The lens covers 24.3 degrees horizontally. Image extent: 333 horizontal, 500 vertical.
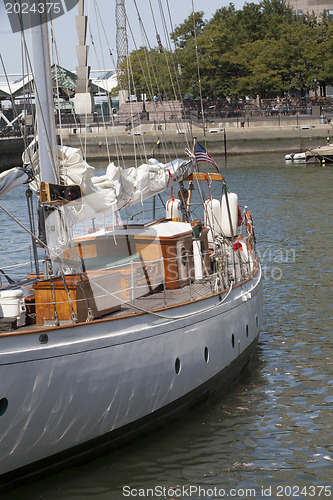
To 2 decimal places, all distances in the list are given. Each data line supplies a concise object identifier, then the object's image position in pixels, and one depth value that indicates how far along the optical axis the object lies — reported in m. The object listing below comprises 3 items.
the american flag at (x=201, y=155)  19.33
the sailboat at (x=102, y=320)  11.85
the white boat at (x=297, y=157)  69.64
